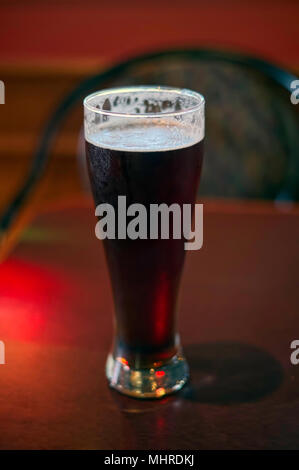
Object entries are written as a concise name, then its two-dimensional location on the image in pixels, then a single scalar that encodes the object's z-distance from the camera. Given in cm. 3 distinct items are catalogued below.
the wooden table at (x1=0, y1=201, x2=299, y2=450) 61
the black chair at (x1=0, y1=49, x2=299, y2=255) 137
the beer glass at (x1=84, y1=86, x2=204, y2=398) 59
